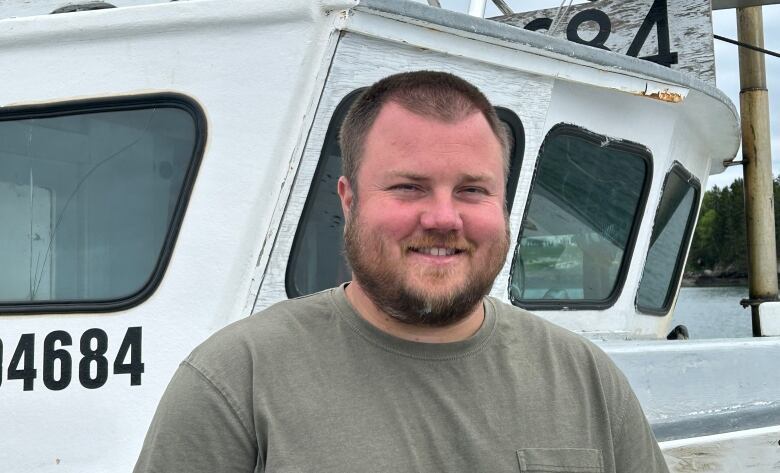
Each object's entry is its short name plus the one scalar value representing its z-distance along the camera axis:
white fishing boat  2.67
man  1.42
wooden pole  4.93
